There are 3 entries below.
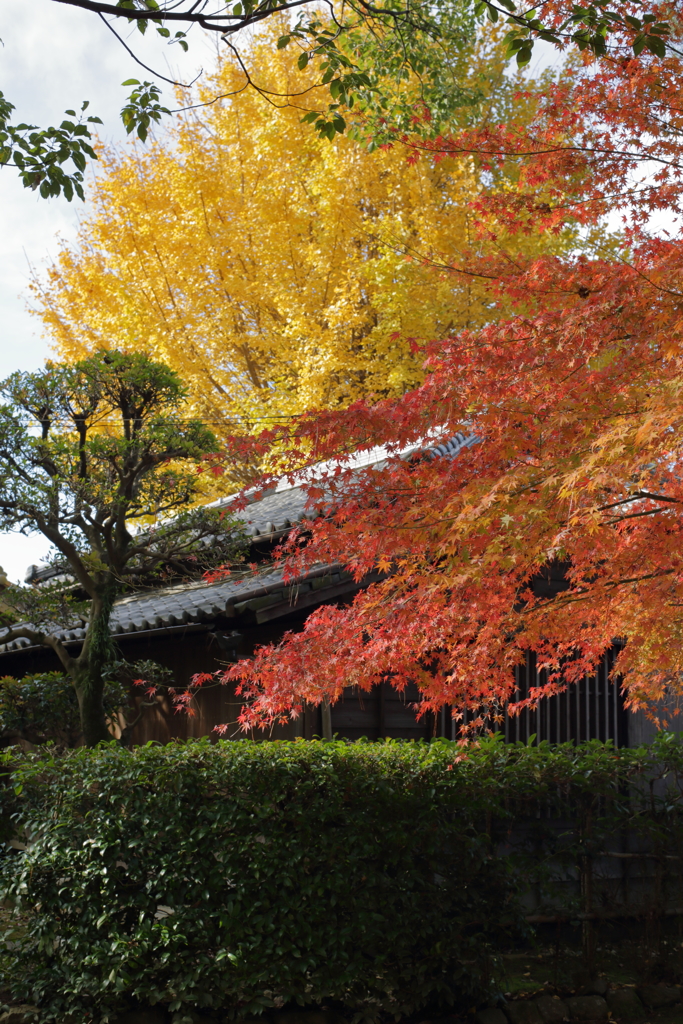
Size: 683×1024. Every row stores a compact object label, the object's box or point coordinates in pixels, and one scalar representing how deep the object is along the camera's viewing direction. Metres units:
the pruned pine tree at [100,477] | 6.67
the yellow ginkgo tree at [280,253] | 14.17
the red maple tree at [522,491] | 4.33
